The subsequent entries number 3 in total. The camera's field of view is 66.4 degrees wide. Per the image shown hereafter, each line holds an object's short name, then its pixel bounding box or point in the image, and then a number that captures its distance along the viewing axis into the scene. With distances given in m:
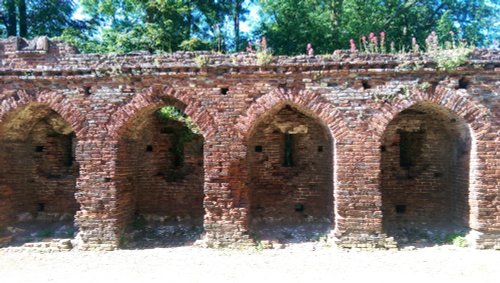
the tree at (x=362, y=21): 18.09
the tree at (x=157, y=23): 16.23
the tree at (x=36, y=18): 19.59
